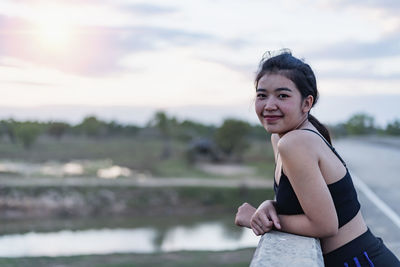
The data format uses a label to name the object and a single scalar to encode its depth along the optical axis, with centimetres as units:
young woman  225
